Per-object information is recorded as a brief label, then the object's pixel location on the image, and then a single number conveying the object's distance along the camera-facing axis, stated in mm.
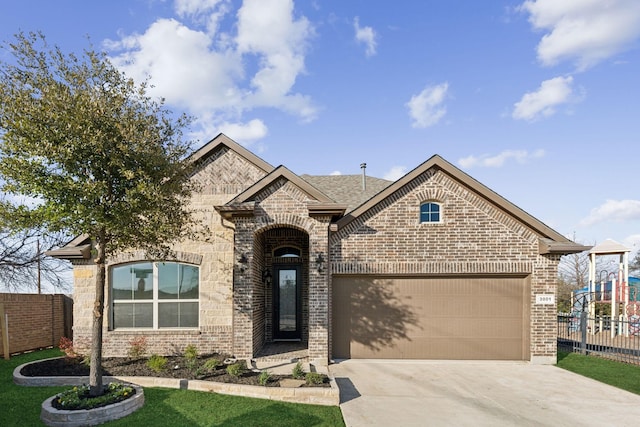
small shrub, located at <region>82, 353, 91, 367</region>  8703
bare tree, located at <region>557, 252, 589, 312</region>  29594
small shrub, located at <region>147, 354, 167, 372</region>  7980
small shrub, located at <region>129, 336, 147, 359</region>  9328
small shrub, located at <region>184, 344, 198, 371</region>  8211
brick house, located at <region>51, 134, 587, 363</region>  9969
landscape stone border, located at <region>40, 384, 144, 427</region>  5691
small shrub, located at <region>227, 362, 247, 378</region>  7578
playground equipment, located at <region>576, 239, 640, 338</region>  15484
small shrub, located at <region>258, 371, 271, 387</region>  7074
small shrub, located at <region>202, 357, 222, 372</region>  7948
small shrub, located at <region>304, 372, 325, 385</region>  7039
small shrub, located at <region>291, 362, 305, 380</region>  7416
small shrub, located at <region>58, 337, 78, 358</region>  8789
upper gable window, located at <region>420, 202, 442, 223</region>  10234
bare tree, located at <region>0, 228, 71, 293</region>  19188
